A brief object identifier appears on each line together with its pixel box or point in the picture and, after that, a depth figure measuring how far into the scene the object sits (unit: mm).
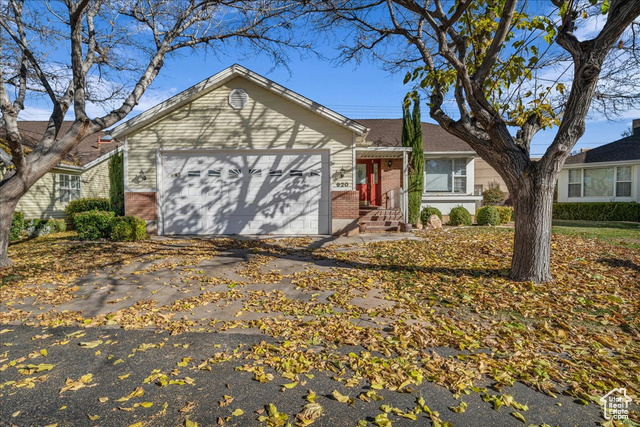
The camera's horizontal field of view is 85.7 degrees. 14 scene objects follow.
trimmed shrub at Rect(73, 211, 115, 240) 10109
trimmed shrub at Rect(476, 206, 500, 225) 14320
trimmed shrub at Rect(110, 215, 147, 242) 10094
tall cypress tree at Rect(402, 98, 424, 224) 13359
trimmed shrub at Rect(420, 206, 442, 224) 13430
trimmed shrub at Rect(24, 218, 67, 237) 12508
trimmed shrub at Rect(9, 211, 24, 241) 11708
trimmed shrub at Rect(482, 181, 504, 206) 21594
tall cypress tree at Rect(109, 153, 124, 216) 11656
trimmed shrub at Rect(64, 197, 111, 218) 14820
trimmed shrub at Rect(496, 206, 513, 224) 15728
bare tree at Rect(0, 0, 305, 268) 7223
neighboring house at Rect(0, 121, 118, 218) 15188
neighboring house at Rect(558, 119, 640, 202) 17312
